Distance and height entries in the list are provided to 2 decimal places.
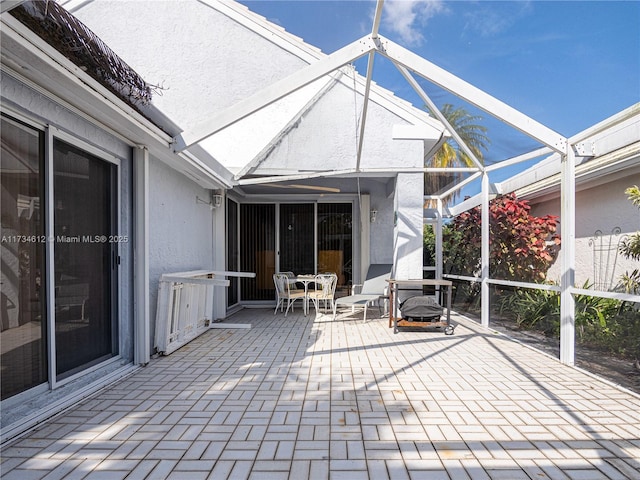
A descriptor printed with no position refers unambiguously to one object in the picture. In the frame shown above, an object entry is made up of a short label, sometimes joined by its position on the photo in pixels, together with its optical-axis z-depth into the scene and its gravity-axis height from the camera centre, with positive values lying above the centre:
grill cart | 5.41 -1.06
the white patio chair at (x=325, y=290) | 6.86 -0.95
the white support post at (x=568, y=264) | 3.89 -0.26
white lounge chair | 6.42 -0.90
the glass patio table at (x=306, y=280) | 6.98 -0.76
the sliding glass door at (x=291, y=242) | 8.35 -0.03
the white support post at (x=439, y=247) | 7.66 -0.14
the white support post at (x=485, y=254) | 5.72 -0.21
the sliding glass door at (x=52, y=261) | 2.45 -0.15
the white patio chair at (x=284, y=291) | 7.11 -1.02
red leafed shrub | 6.39 -0.01
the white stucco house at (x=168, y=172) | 2.52 +0.92
